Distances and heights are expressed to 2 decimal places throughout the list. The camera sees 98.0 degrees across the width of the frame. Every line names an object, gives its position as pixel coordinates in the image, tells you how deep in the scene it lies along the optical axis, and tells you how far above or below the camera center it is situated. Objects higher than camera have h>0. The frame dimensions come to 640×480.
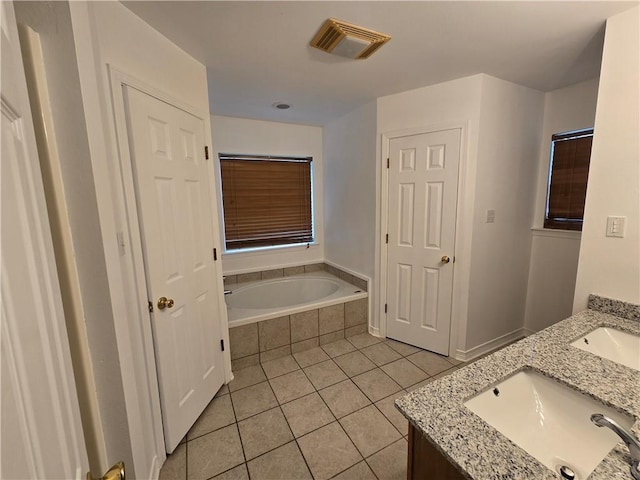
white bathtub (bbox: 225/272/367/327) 2.52 -0.98
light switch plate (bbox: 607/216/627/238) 1.38 -0.15
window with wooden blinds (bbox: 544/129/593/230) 2.25 +0.15
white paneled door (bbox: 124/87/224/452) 1.36 -0.26
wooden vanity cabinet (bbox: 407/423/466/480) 0.77 -0.76
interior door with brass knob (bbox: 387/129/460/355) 2.25 -0.31
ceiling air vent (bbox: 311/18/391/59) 1.41 +0.87
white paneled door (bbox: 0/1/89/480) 0.33 -0.17
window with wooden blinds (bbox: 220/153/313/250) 3.07 +0.02
